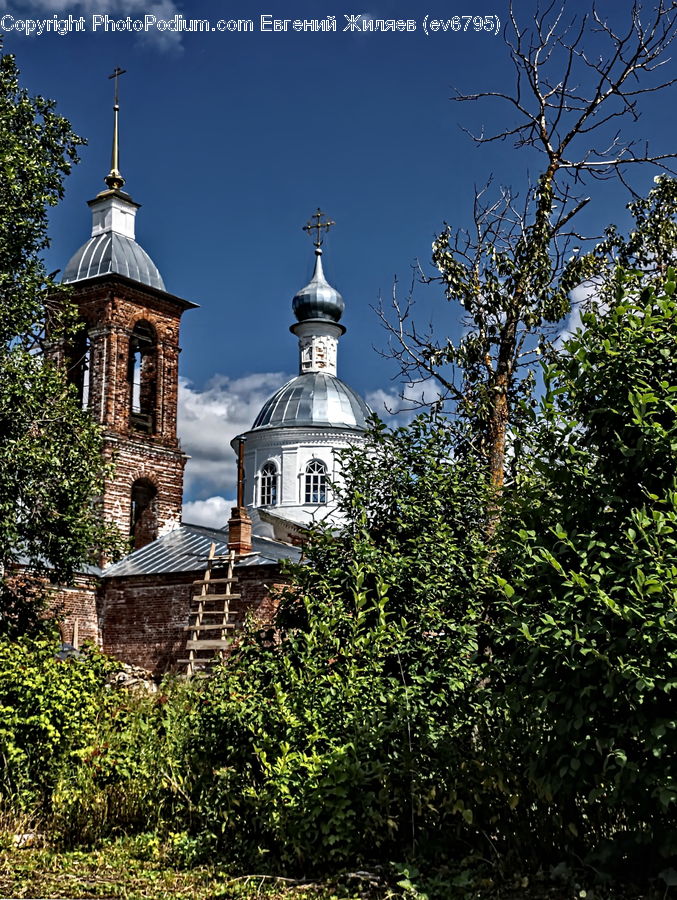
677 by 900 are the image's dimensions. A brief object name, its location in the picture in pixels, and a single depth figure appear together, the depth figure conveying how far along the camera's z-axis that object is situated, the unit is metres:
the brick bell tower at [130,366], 27.70
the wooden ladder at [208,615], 20.94
